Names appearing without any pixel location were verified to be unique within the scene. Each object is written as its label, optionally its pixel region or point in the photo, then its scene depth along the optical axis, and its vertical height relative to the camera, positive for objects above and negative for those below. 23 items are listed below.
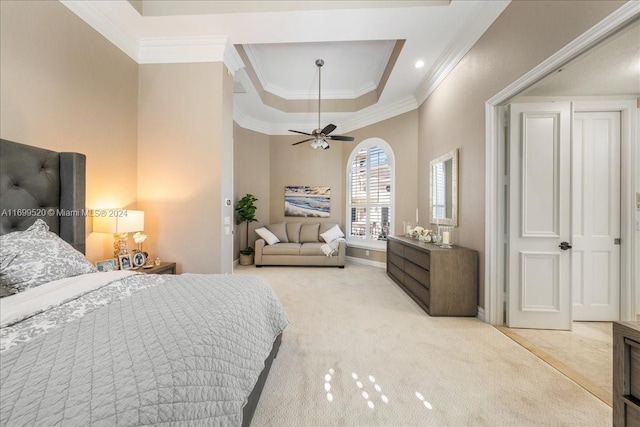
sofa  5.06 -0.82
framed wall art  5.98 +0.27
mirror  3.15 +0.31
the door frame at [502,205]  2.48 +0.07
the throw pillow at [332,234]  5.44 -0.52
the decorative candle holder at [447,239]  3.00 -0.35
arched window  5.12 +0.41
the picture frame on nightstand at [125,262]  2.42 -0.52
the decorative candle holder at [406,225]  4.44 -0.25
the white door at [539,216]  2.36 -0.04
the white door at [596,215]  2.56 -0.03
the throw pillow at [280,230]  5.67 -0.44
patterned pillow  1.38 -0.30
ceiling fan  3.91 +1.27
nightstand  2.44 -0.60
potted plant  5.27 -0.05
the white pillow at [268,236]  5.34 -0.55
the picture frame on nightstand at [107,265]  2.27 -0.51
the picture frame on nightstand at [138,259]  2.52 -0.51
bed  0.65 -0.48
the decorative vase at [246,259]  5.36 -1.06
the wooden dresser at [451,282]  2.71 -0.80
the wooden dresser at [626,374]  0.93 -0.65
